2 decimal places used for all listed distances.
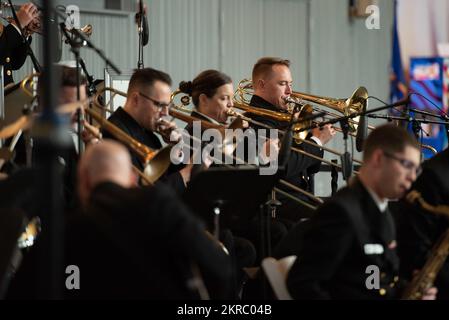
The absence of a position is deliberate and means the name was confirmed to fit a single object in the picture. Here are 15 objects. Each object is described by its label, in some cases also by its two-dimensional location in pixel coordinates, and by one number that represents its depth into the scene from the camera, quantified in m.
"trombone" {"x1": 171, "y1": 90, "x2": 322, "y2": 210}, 10.27
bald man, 5.18
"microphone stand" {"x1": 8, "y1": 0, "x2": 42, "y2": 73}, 10.98
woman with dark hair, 10.81
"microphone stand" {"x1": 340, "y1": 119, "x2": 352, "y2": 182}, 8.98
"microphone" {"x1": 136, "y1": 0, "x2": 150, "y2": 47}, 12.67
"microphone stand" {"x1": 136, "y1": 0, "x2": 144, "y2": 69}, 12.65
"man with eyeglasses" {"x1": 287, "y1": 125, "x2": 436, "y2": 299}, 6.19
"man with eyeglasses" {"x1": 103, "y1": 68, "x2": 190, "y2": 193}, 9.55
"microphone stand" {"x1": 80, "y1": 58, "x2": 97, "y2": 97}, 10.95
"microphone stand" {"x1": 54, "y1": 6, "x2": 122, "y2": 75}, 7.70
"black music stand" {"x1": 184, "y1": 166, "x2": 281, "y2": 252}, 7.56
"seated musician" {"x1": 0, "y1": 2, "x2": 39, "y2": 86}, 11.57
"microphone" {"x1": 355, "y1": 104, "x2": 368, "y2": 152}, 9.89
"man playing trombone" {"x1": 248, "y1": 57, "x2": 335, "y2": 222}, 11.00
